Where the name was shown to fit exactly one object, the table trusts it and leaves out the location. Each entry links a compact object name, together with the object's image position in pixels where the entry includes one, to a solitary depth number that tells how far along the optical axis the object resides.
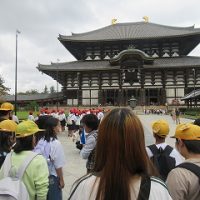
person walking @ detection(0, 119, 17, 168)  2.73
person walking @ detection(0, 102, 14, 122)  4.25
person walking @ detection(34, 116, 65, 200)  2.97
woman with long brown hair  1.32
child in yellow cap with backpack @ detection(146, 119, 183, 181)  2.81
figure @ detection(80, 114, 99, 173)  3.10
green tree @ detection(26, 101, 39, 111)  29.16
